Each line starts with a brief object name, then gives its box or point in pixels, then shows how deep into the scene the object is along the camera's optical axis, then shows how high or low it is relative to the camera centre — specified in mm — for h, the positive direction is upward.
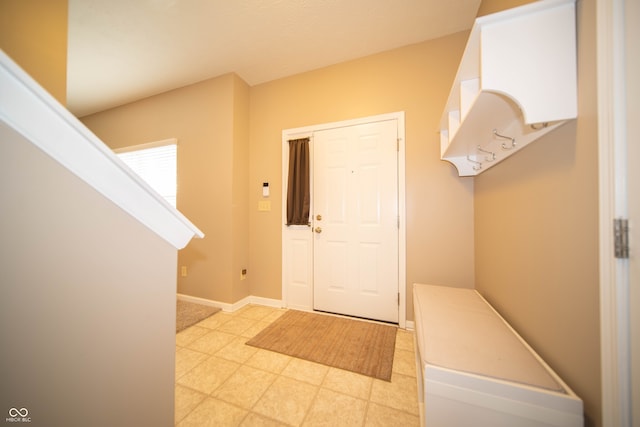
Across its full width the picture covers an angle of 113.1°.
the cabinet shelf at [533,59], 764 +585
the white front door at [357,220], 2166 -57
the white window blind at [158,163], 2877 +733
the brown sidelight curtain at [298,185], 2447 +350
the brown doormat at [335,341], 1603 -1120
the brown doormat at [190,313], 2207 -1134
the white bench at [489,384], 728 -618
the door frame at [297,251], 2457 -439
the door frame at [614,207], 583 +25
